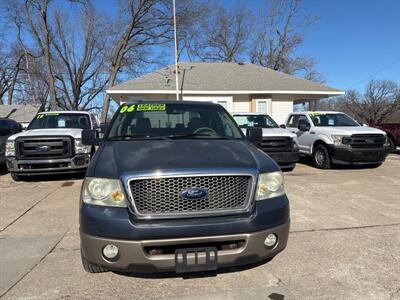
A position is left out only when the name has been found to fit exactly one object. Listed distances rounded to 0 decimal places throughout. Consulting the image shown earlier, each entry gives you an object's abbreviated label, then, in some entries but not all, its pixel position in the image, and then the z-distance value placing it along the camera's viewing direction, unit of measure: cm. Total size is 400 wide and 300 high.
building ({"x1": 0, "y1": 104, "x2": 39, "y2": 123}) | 4466
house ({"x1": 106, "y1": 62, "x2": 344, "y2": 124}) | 1884
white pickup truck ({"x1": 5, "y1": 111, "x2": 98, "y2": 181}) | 883
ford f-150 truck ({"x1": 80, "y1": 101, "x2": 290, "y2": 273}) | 297
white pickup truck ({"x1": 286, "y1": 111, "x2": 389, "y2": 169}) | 1053
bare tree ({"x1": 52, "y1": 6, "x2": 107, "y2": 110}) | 4275
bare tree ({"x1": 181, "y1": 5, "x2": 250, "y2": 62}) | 4212
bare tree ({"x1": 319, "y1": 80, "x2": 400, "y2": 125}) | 4197
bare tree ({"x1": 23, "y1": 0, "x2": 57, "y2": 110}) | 2750
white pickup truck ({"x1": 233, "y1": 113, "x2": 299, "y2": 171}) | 1014
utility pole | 1827
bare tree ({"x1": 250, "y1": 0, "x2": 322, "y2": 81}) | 4144
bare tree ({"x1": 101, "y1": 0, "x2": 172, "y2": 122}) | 2980
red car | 1493
